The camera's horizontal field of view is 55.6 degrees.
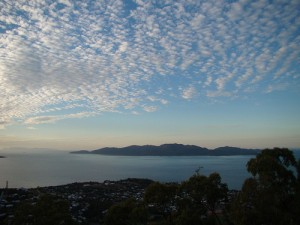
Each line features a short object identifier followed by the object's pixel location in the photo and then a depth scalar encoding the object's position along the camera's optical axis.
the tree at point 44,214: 16.02
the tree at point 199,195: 18.90
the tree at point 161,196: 22.14
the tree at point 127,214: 21.33
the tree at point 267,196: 13.43
